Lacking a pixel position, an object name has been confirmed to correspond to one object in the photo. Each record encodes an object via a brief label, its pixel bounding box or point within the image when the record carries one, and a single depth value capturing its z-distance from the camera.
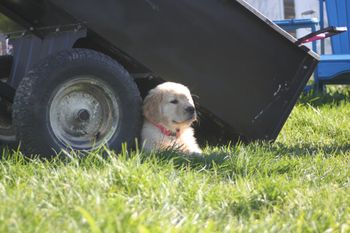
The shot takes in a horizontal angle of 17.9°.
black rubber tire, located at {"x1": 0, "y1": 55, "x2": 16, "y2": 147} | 8.60
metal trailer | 7.13
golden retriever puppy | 8.24
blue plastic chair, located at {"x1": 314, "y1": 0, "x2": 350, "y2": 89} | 14.02
